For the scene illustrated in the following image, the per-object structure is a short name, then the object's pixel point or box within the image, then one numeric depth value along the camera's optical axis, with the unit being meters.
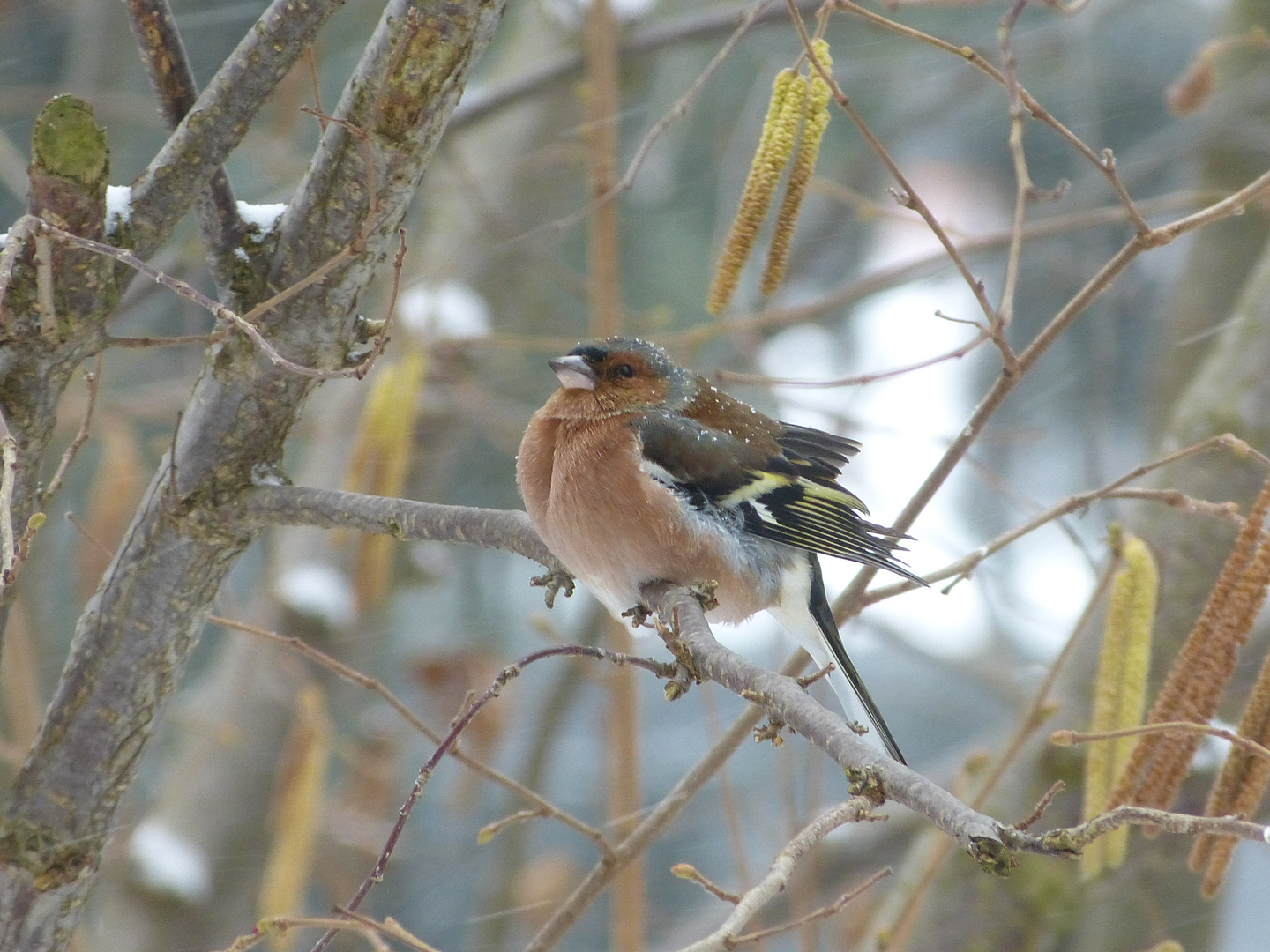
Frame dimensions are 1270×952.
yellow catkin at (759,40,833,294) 4.11
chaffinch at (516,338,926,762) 5.21
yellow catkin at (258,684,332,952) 6.01
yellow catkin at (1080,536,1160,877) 4.09
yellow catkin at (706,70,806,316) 4.12
